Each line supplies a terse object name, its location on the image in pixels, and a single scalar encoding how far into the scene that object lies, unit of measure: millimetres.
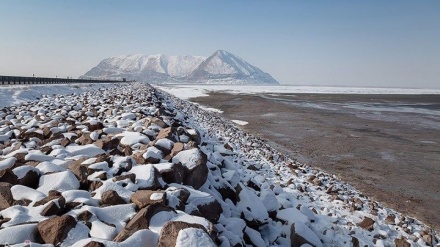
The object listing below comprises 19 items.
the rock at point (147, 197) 3359
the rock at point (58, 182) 3789
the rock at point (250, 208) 4500
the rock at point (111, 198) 3426
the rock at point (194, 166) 4492
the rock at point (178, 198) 3457
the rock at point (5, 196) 3432
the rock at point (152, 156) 4672
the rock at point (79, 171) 4082
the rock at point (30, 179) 3989
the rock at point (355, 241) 5082
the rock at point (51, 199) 3258
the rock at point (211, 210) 3734
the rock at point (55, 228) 2775
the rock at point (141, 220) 2809
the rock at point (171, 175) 4211
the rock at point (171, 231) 2734
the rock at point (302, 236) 4363
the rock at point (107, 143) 5426
